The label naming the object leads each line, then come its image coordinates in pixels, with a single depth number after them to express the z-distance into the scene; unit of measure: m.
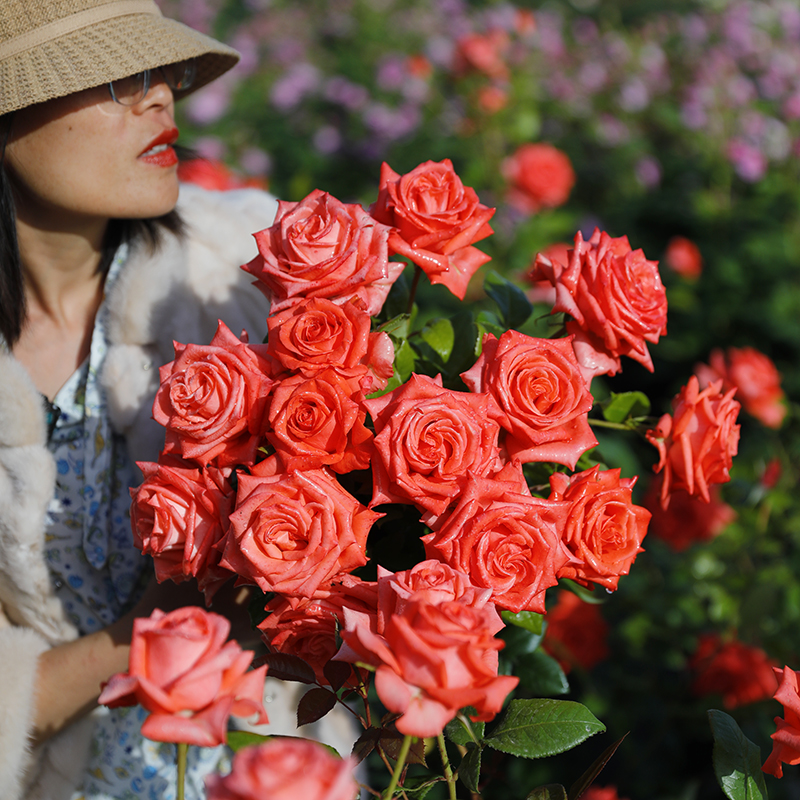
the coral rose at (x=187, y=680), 0.57
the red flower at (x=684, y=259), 3.55
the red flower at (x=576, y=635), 1.98
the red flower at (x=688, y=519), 2.13
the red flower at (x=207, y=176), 2.78
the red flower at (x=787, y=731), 0.76
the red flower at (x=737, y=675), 1.73
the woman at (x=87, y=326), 1.22
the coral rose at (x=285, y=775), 0.49
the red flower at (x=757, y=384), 2.10
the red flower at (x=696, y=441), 0.98
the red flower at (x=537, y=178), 3.47
